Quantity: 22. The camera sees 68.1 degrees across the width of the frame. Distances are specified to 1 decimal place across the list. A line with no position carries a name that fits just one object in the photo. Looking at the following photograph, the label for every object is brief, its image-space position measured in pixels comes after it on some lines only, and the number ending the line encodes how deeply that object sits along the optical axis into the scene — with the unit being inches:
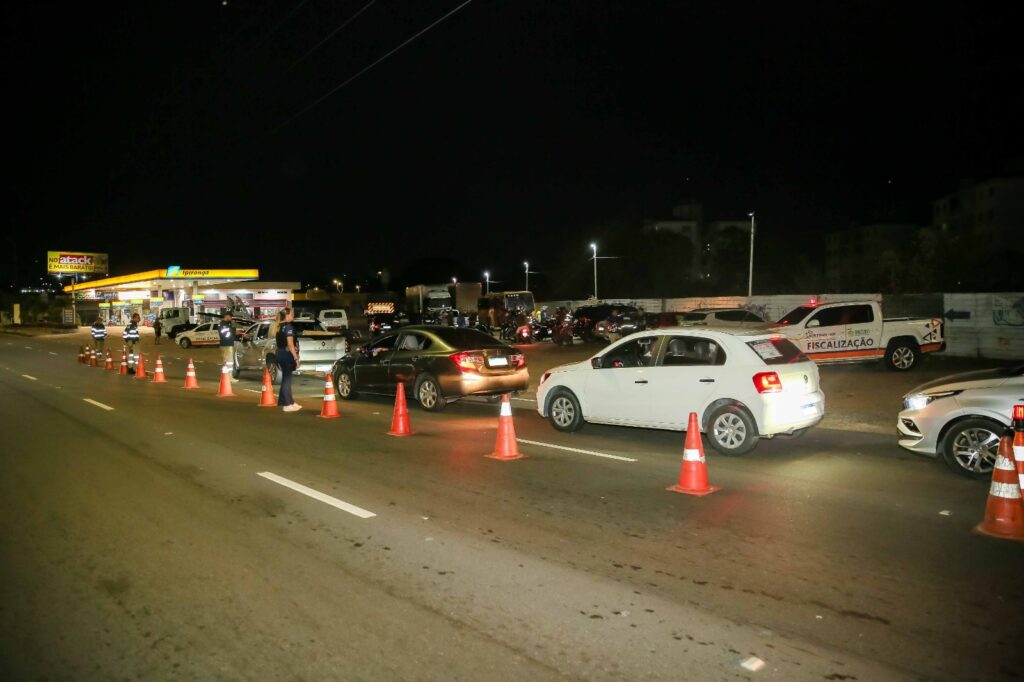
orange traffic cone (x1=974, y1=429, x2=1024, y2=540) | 234.5
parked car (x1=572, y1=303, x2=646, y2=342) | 1156.5
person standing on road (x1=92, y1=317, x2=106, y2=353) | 1207.6
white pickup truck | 695.1
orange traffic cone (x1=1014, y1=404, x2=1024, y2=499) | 253.4
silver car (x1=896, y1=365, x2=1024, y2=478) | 300.4
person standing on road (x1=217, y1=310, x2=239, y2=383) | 776.3
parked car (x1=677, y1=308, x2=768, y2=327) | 848.9
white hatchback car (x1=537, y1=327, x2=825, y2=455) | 352.8
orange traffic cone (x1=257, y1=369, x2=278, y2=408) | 575.5
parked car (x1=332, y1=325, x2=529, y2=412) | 519.2
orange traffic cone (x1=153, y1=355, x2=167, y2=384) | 785.6
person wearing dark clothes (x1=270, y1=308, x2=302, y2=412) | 544.7
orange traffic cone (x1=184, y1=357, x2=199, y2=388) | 733.3
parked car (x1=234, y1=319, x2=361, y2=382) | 757.3
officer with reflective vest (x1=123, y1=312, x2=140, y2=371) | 1104.7
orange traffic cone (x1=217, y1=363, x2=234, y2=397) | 652.1
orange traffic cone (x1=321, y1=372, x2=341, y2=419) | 510.6
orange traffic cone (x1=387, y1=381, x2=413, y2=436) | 438.6
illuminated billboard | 3511.8
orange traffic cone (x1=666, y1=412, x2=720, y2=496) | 296.2
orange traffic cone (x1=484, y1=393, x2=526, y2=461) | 369.1
